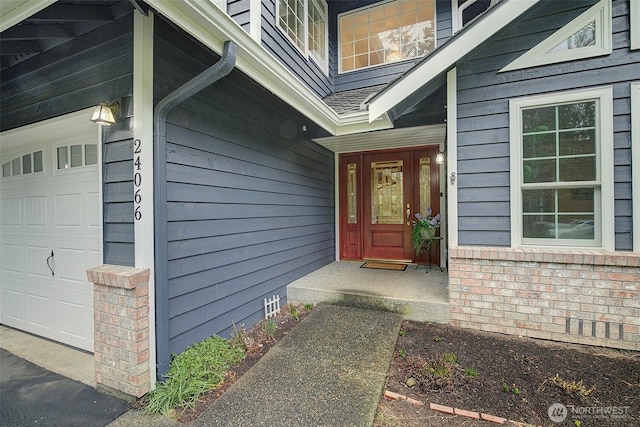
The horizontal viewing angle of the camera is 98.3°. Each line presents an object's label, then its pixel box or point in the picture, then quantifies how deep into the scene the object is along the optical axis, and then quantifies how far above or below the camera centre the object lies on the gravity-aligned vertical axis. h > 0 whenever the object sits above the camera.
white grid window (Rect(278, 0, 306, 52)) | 3.95 +2.90
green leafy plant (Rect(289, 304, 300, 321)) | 3.38 -1.25
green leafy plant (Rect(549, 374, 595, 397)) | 1.92 -1.27
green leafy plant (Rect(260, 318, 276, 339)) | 2.95 -1.28
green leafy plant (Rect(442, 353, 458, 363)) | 2.33 -1.25
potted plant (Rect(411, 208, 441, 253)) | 4.28 -0.30
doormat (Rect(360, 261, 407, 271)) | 4.74 -0.97
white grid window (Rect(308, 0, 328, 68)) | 4.83 +3.29
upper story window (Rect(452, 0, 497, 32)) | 4.74 +3.48
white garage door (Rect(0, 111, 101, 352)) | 2.53 -0.13
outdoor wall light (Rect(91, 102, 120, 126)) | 2.04 +0.75
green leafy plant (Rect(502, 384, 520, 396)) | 1.97 -1.30
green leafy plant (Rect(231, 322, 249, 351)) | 2.69 -1.26
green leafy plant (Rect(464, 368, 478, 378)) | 2.17 -1.28
